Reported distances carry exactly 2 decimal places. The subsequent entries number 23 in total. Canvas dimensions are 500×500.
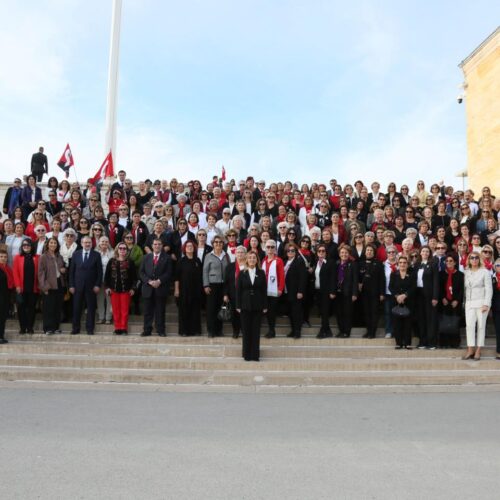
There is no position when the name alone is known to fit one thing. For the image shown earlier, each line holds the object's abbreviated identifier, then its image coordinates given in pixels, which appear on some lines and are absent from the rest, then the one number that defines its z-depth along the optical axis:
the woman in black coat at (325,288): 10.38
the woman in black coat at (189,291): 10.33
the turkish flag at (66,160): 19.78
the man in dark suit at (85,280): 10.45
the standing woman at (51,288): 10.31
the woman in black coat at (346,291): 10.40
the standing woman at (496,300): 9.63
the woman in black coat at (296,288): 10.22
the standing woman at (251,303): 9.03
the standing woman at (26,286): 10.37
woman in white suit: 9.28
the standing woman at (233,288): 9.95
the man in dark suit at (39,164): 18.70
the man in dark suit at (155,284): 10.27
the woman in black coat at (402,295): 9.84
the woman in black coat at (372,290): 10.38
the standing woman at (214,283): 10.24
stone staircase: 8.20
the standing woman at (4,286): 9.88
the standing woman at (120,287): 10.40
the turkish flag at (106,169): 19.80
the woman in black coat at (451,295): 9.84
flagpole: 21.73
